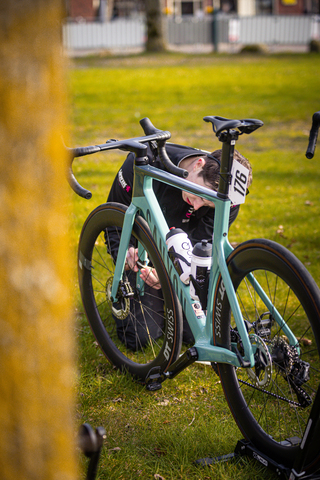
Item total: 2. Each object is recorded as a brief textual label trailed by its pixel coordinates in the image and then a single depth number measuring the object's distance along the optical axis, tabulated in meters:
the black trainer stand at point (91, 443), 1.56
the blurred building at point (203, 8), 36.09
